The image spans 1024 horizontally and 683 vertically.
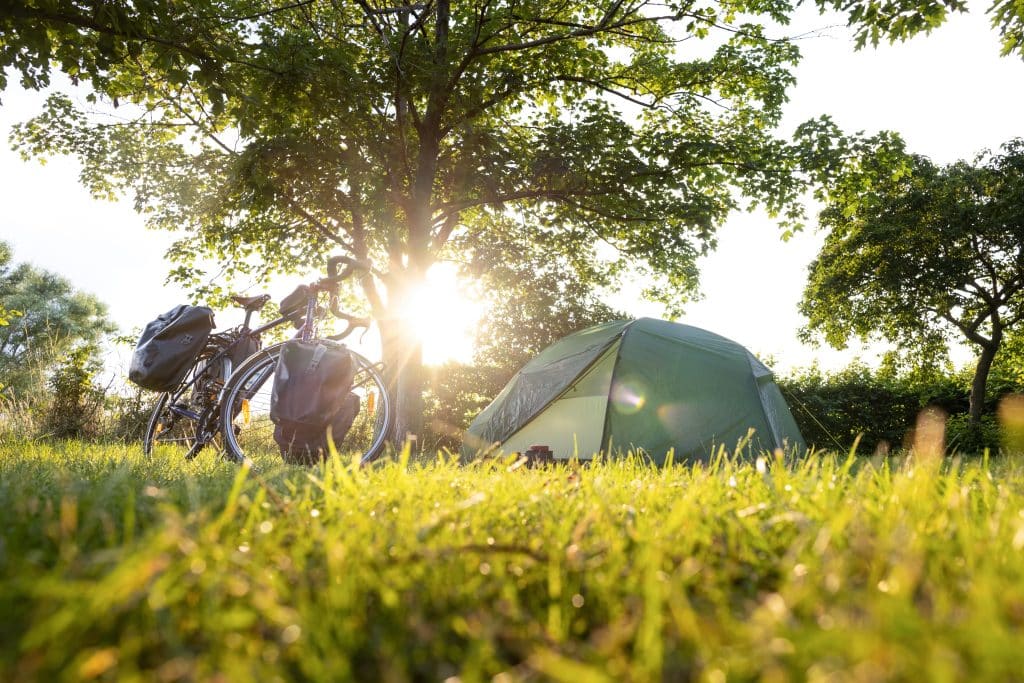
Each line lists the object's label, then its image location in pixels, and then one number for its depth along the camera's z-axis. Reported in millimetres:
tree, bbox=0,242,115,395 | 31891
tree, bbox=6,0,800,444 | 9148
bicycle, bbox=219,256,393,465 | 4301
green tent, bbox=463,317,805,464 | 6879
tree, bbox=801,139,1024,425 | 17281
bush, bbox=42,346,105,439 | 8953
